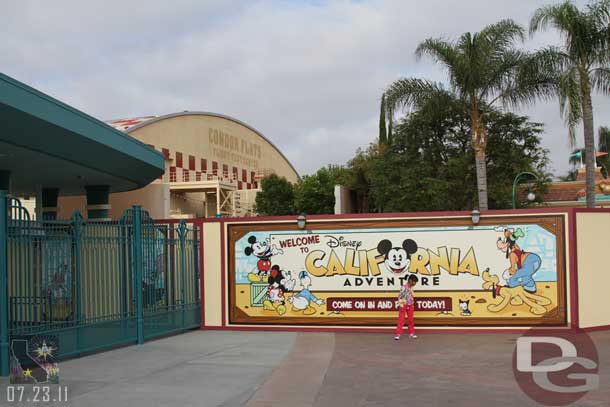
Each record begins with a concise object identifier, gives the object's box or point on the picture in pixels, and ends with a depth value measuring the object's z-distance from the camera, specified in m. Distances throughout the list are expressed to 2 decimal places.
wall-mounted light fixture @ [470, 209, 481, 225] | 14.99
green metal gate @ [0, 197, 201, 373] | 11.02
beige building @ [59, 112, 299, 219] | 42.00
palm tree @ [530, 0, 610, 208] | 21.23
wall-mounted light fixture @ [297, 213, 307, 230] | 15.80
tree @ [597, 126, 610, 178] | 62.34
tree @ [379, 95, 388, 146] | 39.72
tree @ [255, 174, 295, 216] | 47.73
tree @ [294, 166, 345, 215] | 47.81
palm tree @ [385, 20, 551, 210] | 23.64
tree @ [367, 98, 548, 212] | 29.78
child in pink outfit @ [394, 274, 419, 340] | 14.37
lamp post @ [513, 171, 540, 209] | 26.03
